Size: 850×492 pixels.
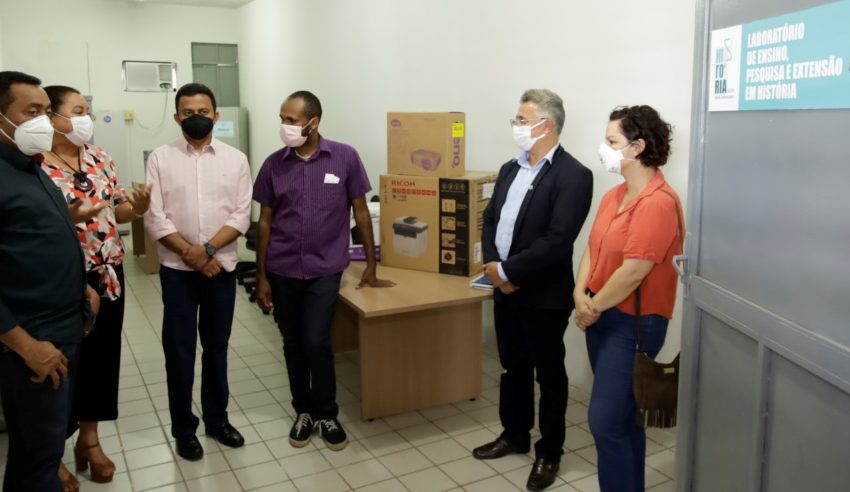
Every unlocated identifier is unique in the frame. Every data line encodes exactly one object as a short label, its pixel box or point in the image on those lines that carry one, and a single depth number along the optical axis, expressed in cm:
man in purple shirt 303
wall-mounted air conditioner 850
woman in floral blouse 256
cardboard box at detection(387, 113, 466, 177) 349
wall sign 135
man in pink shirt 290
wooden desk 325
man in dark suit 269
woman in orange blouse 219
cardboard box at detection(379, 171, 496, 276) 345
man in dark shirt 188
